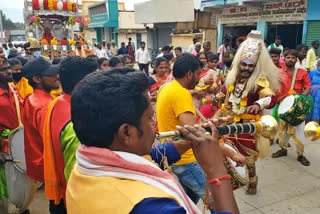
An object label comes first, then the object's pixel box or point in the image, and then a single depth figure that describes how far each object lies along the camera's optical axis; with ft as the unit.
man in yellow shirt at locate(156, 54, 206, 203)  8.13
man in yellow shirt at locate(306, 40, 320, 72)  24.67
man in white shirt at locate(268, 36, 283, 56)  30.94
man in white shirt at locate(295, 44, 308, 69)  23.90
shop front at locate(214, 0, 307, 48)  37.04
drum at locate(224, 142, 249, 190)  7.20
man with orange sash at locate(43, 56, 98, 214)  6.09
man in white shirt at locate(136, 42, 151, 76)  41.65
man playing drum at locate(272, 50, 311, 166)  15.19
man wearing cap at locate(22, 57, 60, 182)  8.17
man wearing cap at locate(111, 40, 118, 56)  61.95
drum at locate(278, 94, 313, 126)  13.56
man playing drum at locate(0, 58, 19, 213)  10.20
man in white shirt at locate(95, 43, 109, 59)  45.41
